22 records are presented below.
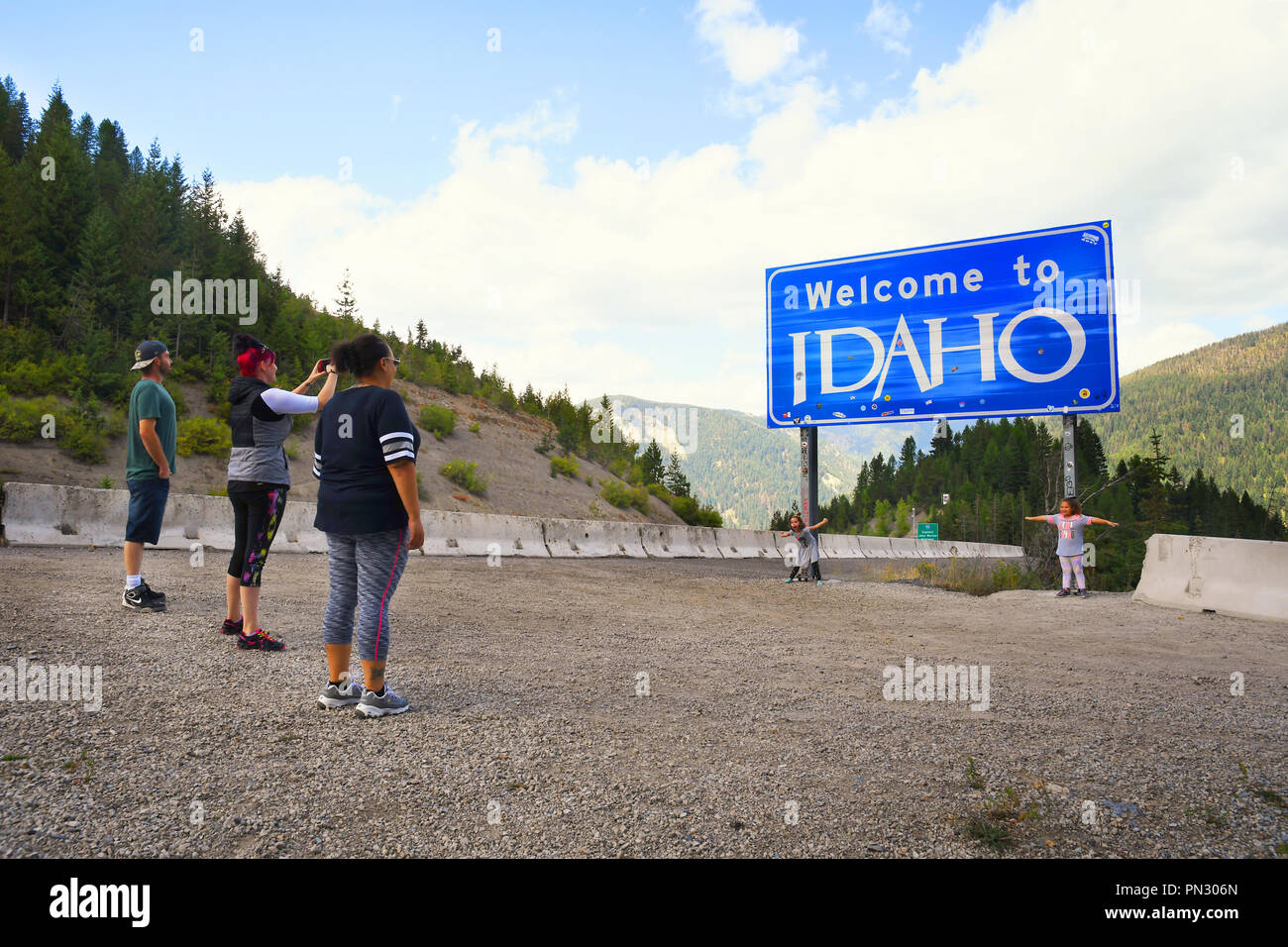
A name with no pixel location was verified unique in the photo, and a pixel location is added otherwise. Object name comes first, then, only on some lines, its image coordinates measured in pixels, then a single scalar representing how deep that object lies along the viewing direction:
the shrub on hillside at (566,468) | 33.22
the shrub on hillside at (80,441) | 19.78
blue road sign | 14.75
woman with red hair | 5.36
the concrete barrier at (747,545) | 24.70
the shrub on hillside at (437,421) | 30.59
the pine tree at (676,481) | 48.78
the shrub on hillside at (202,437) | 22.08
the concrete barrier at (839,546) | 29.98
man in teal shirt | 6.15
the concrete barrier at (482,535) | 15.27
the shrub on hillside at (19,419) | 19.11
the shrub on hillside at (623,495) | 33.59
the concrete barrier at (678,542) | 21.38
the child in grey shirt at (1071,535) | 12.95
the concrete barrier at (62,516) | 10.50
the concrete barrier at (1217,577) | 9.93
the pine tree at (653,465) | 43.44
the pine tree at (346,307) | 35.16
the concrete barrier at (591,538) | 17.97
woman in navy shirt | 4.04
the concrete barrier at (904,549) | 35.49
